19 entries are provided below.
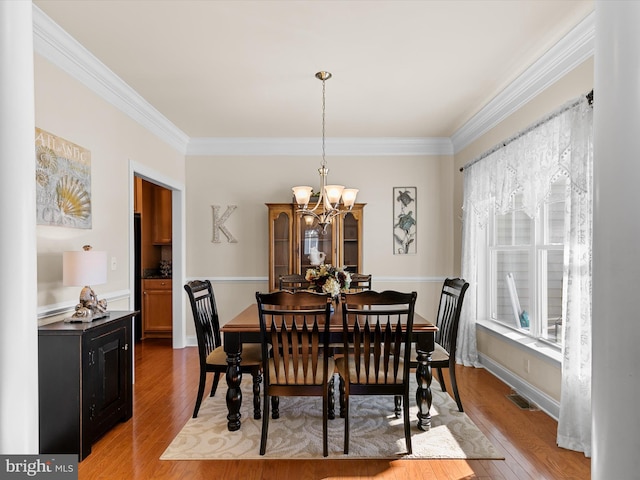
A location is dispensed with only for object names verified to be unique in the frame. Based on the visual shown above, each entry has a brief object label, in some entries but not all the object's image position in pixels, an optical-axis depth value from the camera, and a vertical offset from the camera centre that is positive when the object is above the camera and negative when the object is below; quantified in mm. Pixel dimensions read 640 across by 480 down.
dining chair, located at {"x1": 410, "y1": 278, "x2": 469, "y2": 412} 2922 -800
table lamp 2500 -267
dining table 2605 -815
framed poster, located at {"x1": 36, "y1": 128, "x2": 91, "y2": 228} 2496 +362
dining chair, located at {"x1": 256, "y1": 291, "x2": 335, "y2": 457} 2338 -761
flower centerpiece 3025 -355
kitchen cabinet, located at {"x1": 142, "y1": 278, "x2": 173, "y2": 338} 5625 -1050
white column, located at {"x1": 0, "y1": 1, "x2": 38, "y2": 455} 1235 +14
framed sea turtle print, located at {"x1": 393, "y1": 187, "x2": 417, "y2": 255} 5199 +177
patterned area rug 2445 -1378
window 3205 -318
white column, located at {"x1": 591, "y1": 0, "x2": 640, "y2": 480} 1082 -29
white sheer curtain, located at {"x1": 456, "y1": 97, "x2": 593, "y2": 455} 2438 +127
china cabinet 4848 -90
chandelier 3135 +315
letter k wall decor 5191 +131
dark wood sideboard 2316 -910
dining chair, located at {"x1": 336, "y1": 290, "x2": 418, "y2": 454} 2307 -745
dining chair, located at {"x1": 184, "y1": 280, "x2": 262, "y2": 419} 2824 -911
